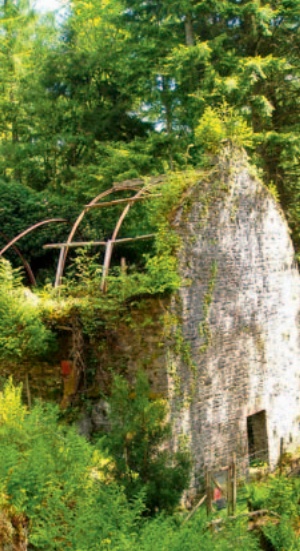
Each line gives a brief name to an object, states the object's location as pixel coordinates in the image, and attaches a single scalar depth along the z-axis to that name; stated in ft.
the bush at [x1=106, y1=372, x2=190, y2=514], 24.61
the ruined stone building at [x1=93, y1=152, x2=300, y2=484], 31.63
